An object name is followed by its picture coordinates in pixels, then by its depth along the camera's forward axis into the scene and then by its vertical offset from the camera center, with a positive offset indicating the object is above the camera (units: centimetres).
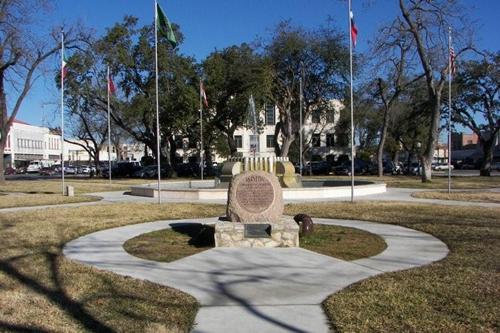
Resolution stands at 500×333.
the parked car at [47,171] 7469 -104
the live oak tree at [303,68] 4366 +735
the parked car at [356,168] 5616 -90
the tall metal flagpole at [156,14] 1813 +483
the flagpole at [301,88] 4400 +574
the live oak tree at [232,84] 4391 +631
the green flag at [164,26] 1744 +436
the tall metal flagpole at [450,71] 2441 +396
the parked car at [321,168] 5884 -88
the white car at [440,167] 7777 -130
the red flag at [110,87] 3550 +491
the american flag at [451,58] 2529 +453
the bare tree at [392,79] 3389 +630
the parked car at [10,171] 7934 -90
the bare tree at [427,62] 3161 +555
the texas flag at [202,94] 3856 +476
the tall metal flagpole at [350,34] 1916 +432
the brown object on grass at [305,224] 1110 -129
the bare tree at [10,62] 3325 +661
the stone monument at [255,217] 998 -106
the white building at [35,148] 10126 +338
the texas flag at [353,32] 1931 +444
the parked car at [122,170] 5659 -72
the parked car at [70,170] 7724 -89
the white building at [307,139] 8604 +345
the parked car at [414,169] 6014 -123
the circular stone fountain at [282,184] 2141 -114
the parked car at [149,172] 5192 -91
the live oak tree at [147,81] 4391 +667
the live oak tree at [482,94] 4660 +546
